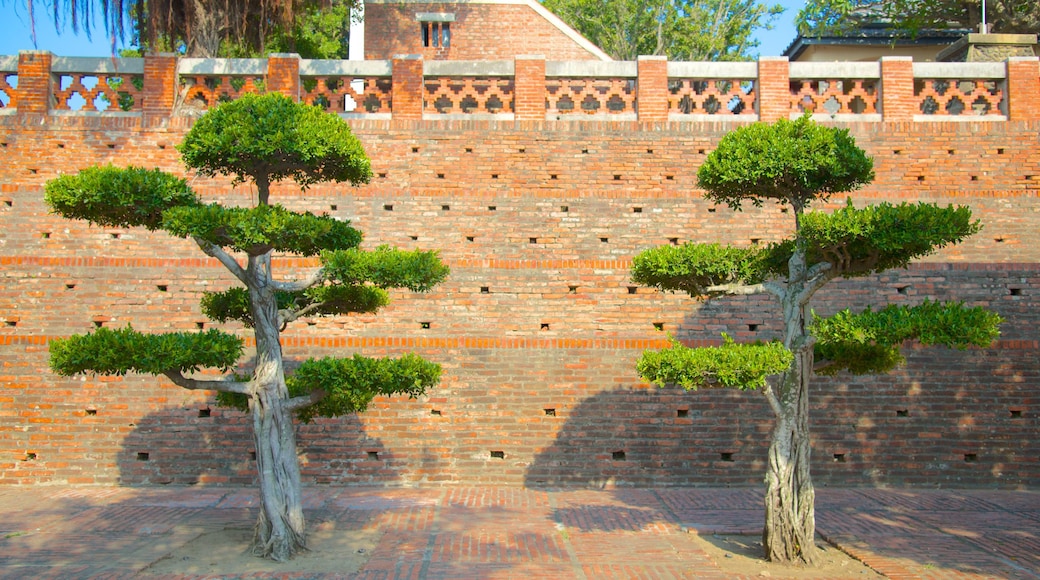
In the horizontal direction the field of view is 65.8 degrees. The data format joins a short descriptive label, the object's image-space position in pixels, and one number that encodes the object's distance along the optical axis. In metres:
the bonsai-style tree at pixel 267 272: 6.66
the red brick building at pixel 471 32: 19.16
